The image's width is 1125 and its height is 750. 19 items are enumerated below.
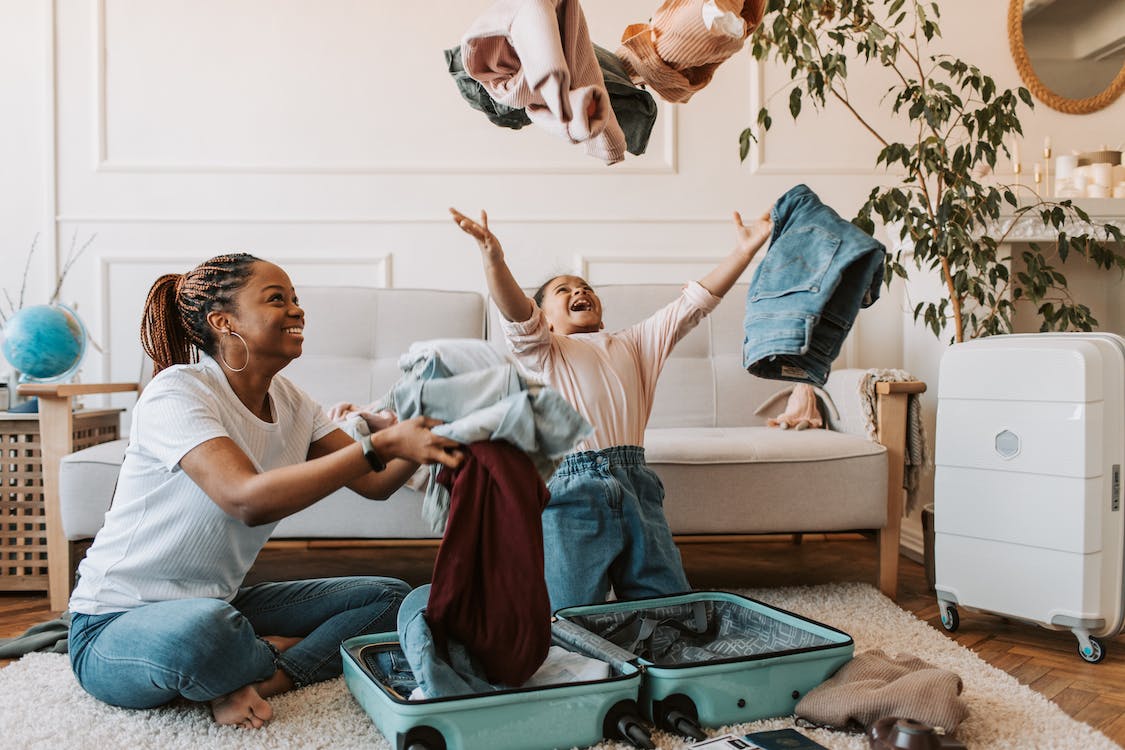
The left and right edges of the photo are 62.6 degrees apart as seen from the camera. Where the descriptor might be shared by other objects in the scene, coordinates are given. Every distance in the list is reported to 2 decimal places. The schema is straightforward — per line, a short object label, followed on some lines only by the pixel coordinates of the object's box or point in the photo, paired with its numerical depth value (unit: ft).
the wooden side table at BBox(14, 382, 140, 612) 7.55
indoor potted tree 8.39
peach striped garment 4.97
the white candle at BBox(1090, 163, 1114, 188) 9.87
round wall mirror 11.18
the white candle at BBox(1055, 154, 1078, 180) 10.32
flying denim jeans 5.57
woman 4.58
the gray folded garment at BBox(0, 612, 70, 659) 6.27
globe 8.27
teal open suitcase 4.36
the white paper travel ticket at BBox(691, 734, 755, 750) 4.42
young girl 5.97
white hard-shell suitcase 6.28
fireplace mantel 9.25
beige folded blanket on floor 4.66
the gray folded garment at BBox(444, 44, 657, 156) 5.36
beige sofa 7.32
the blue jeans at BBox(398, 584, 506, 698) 4.45
